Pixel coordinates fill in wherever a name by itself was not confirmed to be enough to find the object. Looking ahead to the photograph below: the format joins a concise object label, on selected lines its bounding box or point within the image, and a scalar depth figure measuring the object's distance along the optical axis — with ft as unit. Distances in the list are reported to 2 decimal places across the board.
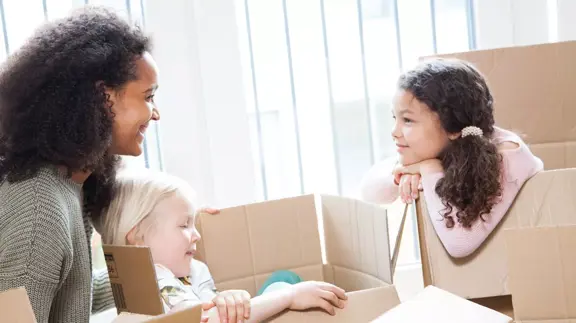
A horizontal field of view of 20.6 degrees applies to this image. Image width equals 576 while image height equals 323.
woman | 9.13
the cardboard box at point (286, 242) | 10.51
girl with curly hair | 10.24
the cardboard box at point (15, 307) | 8.26
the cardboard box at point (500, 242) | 9.96
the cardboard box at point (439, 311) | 8.80
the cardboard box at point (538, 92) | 11.34
